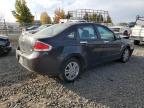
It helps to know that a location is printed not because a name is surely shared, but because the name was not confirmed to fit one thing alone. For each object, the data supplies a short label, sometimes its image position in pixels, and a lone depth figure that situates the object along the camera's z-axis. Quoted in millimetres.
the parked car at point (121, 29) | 9496
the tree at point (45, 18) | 22452
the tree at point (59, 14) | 23735
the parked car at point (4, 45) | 4197
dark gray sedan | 2516
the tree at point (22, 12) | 16574
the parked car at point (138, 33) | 6616
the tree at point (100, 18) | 20458
